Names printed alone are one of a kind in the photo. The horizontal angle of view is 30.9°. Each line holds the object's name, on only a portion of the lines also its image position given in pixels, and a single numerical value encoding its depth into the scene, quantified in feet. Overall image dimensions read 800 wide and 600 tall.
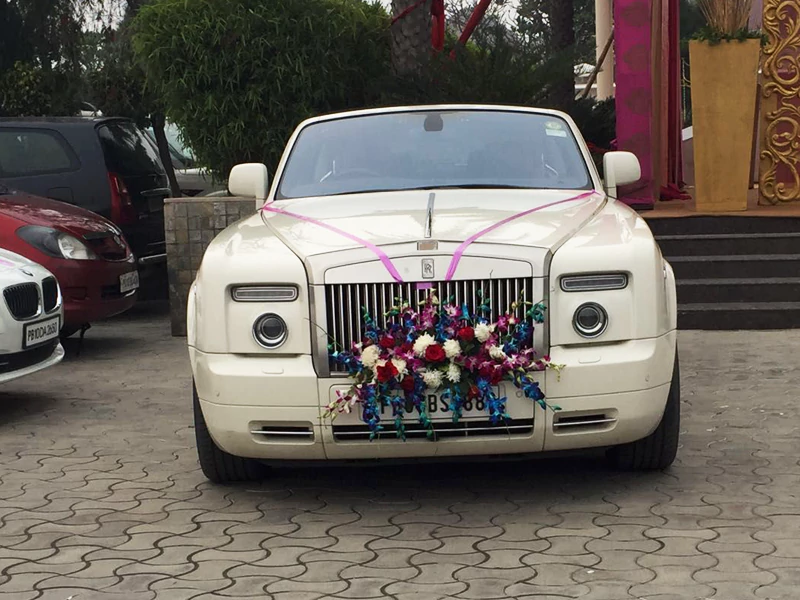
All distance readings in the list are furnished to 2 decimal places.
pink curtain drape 41.81
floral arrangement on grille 17.48
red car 35.12
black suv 41.16
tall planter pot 39.37
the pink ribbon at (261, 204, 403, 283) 17.81
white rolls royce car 17.61
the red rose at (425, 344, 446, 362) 17.46
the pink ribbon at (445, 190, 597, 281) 17.83
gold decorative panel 40.91
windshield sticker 23.52
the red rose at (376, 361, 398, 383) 17.35
